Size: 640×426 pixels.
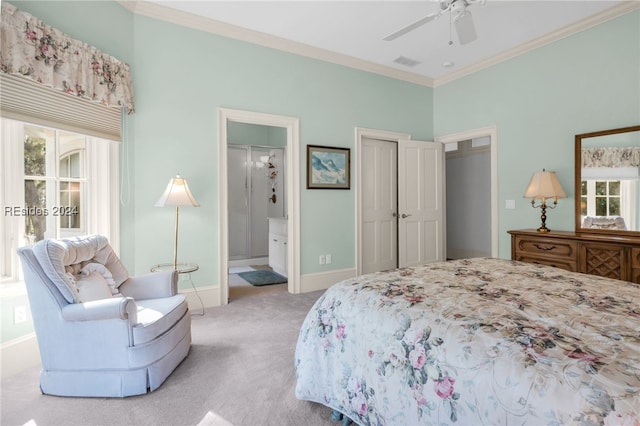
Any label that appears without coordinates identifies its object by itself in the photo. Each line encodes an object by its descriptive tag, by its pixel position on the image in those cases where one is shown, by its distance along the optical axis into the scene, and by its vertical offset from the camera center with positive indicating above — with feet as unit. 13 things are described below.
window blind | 6.99 +2.44
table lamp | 11.28 +0.62
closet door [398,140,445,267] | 15.30 +0.29
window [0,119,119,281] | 7.35 +0.61
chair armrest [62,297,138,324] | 6.01 -1.78
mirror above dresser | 10.11 +0.79
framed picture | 13.52 +1.72
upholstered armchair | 6.06 -2.32
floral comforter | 2.91 -1.50
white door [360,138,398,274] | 15.16 +0.12
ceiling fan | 8.18 +4.63
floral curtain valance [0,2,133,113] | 6.82 +3.53
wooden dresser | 9.27 -1.38
